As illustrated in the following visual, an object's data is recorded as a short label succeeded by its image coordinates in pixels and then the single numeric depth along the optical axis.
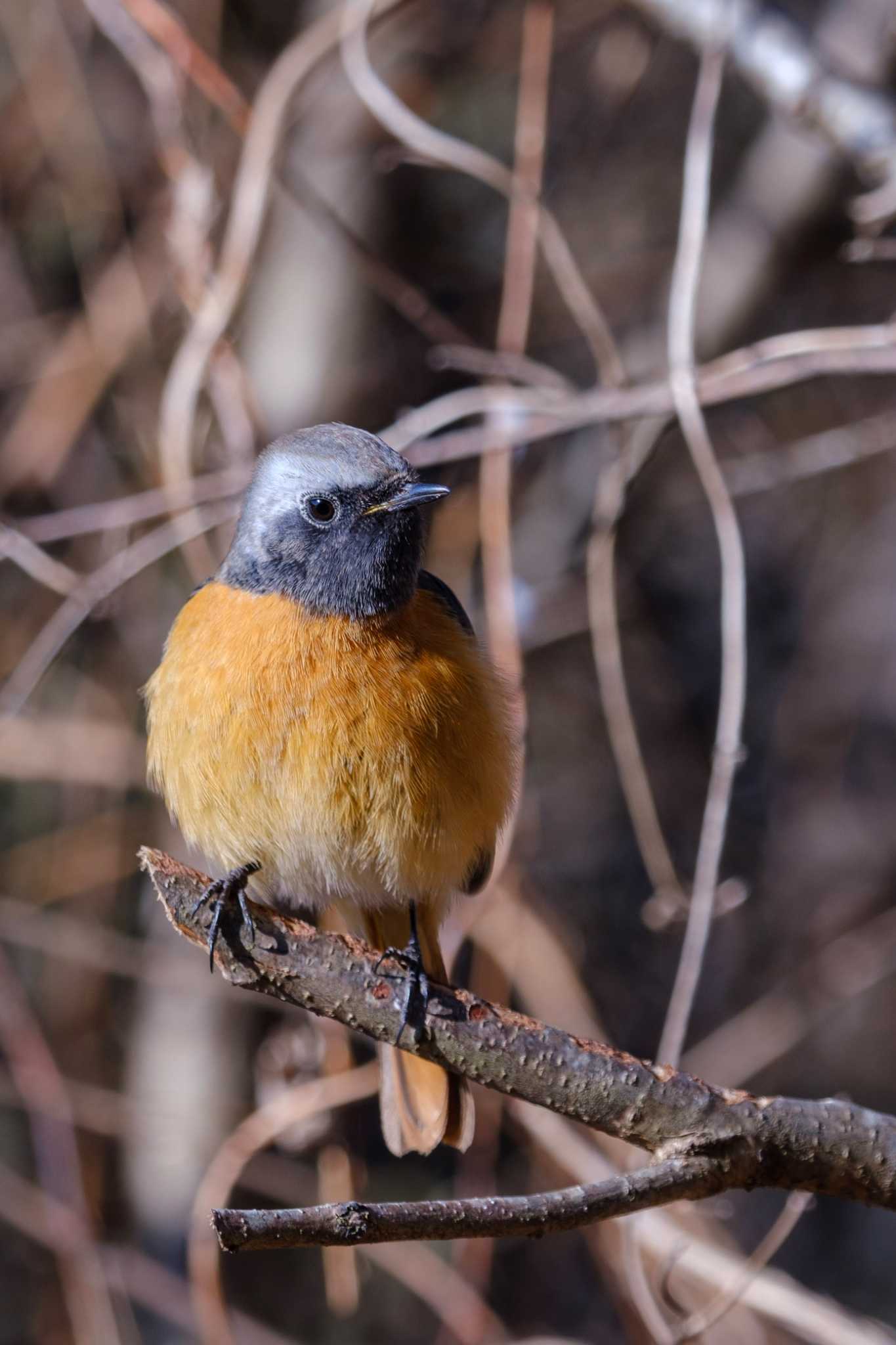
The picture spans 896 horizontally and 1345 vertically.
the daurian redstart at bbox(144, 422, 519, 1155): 6.20
